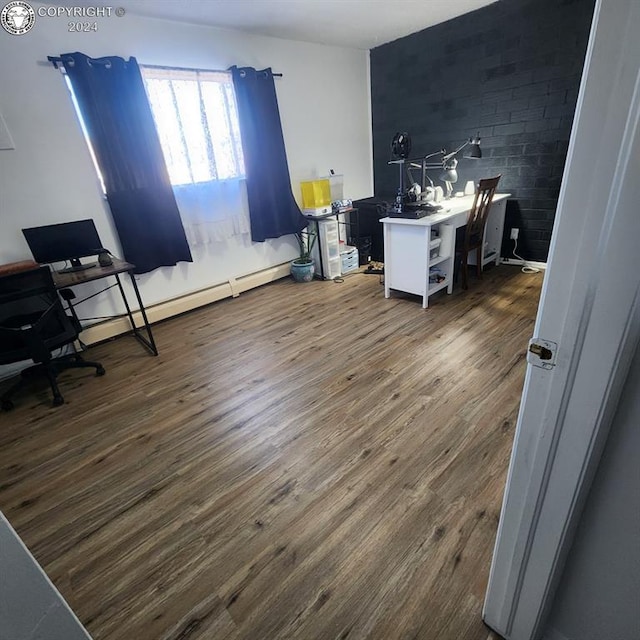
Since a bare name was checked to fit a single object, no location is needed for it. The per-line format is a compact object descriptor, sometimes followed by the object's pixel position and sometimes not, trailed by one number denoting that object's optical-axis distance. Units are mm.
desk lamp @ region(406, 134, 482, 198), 3492
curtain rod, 2570
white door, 492
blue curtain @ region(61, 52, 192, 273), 2730
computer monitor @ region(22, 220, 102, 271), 2598
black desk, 2461
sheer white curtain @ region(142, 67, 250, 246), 3148
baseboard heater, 3166
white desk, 3000
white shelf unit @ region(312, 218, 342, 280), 4086
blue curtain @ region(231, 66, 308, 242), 3518
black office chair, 2158
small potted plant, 4191
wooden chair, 3141
